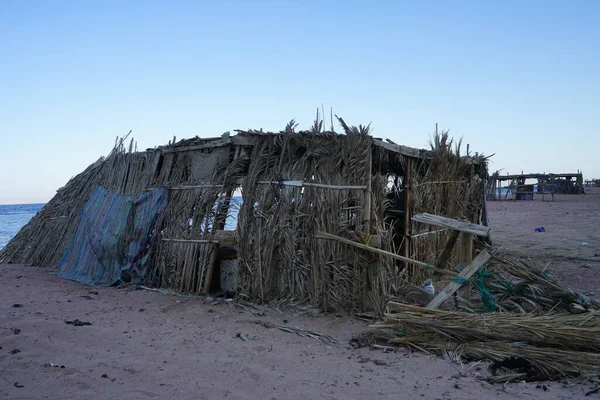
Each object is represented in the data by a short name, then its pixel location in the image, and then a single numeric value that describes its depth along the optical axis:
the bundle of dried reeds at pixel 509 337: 4.07
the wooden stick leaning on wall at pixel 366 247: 5.15
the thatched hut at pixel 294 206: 6.09
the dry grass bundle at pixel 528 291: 4.95
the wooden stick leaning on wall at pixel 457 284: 4.96
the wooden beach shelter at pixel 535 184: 30.53
